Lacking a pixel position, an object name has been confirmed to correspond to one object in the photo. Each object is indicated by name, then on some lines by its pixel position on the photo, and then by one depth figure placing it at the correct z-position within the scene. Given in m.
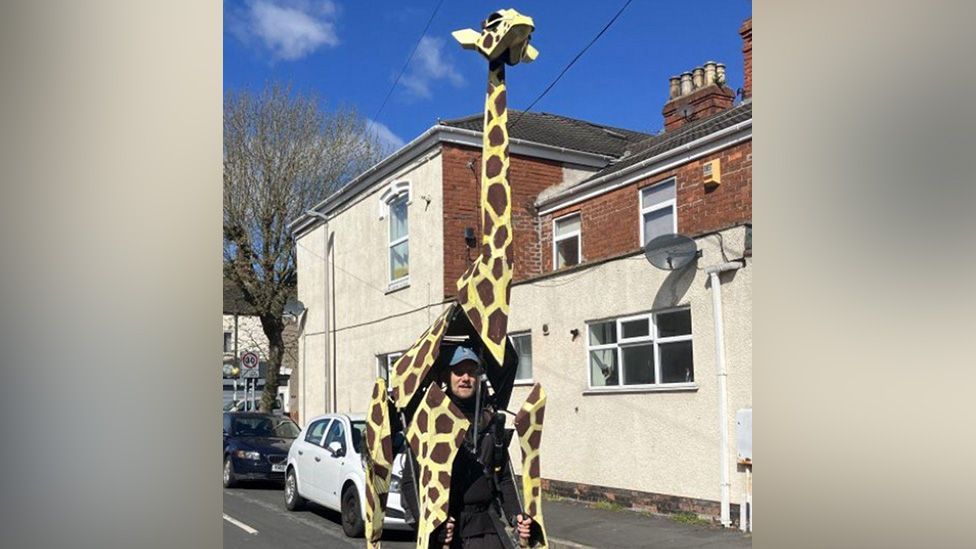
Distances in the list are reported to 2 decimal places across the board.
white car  9.65
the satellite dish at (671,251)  9.71
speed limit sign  21.00
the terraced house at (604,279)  9.70
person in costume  4.88
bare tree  20.83
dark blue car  14.17
